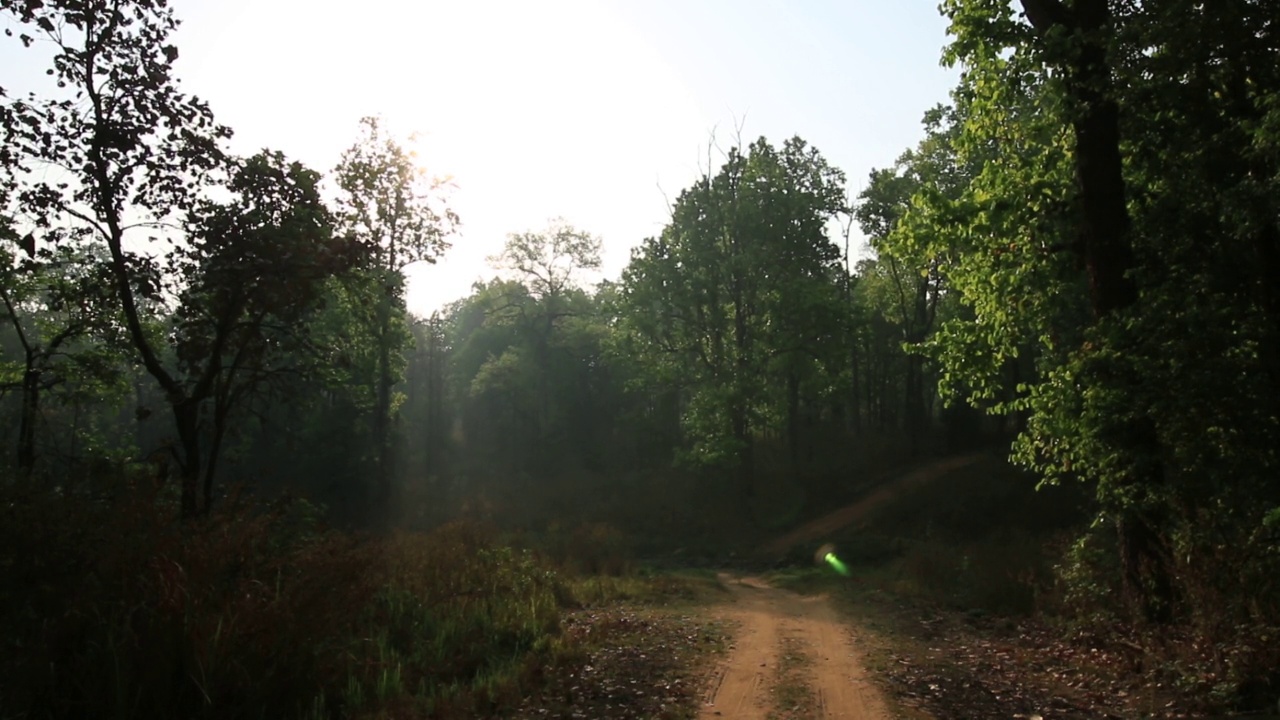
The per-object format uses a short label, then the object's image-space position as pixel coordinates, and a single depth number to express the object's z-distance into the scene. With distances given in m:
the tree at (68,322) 12.66
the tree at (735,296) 34.56
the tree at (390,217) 33.34
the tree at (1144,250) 9.03
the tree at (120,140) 11.96
